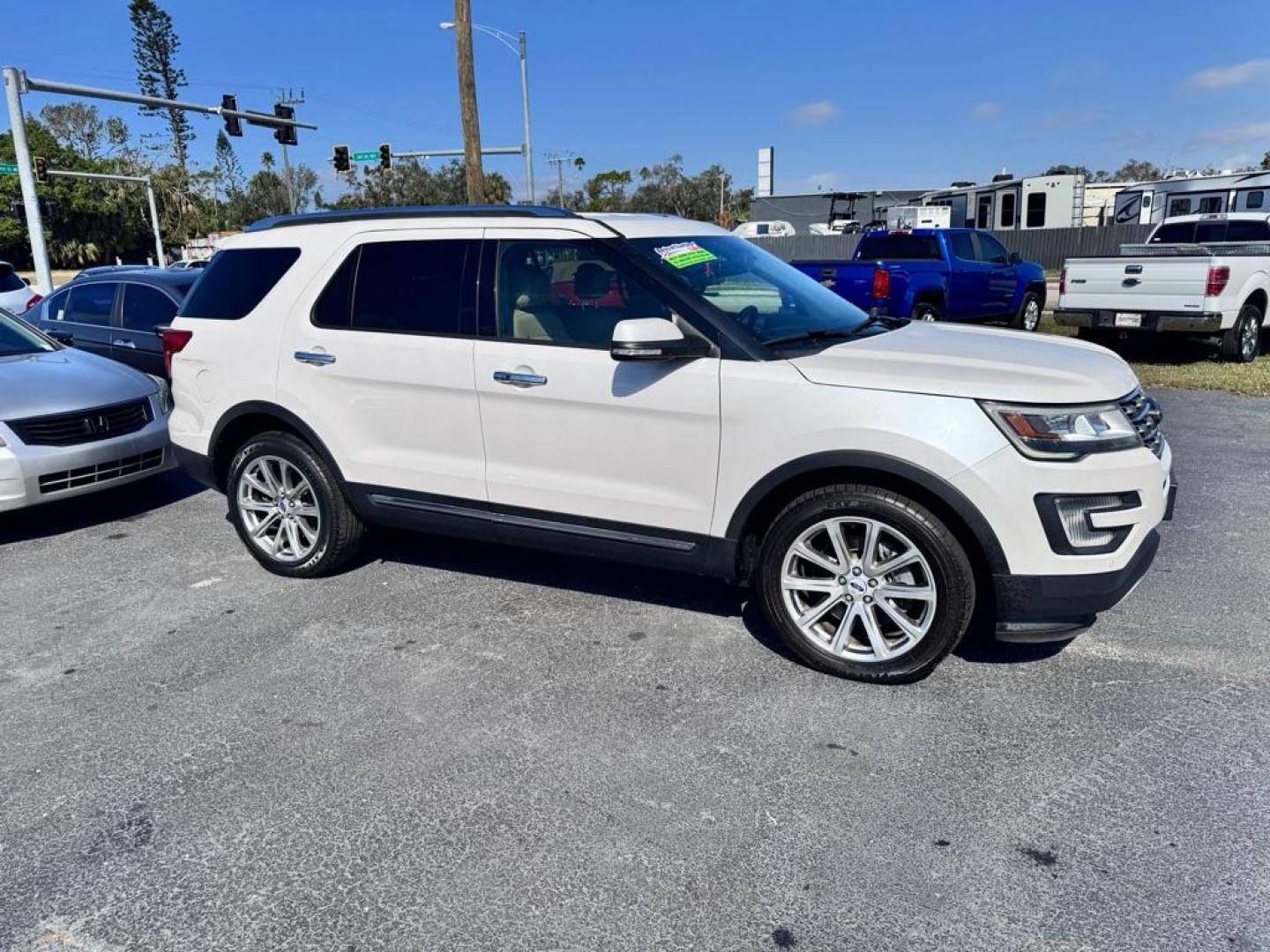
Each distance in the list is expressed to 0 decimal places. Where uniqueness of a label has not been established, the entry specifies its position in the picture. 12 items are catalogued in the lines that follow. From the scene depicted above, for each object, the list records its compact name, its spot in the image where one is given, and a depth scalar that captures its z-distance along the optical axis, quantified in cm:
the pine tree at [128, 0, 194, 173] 5944
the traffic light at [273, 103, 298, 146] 2736
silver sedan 589
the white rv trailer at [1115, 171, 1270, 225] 2114
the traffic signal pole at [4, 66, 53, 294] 1886
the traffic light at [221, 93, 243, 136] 2502
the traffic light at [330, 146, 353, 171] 3181
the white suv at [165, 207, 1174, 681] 348
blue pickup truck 1355
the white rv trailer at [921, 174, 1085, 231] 3150
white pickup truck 1094
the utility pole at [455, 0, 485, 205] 1831
